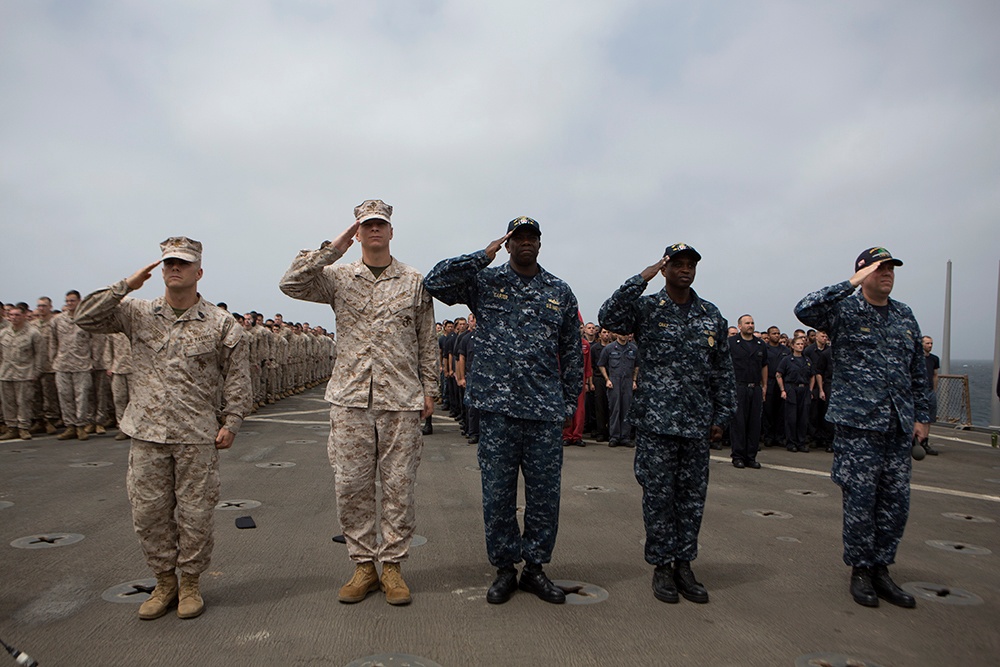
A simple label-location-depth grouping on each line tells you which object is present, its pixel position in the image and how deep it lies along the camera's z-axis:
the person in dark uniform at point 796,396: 11.16
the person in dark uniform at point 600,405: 12.22
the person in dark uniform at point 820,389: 11.33
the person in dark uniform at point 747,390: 9.06
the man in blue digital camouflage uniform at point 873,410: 3.98
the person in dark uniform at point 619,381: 11.39
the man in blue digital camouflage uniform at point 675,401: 3.94
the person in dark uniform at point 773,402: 11.65
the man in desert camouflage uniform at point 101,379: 11.10
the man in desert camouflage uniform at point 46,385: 11.29
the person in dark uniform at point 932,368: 11.02
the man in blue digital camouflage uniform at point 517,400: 3.84
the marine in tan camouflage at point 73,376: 10.78
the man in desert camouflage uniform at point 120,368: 10.77
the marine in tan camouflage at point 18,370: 10.75
